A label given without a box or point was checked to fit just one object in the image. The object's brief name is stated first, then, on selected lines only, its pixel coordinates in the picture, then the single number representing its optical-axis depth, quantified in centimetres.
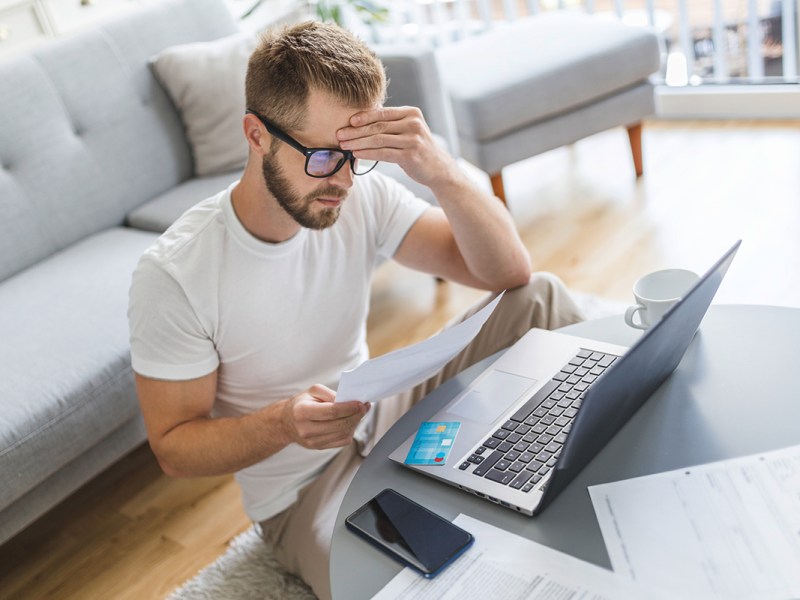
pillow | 248
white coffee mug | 114
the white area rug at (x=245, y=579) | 161
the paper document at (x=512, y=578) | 80
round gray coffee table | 90
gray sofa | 170
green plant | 321
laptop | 87
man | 123
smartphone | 88
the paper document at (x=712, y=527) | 77
